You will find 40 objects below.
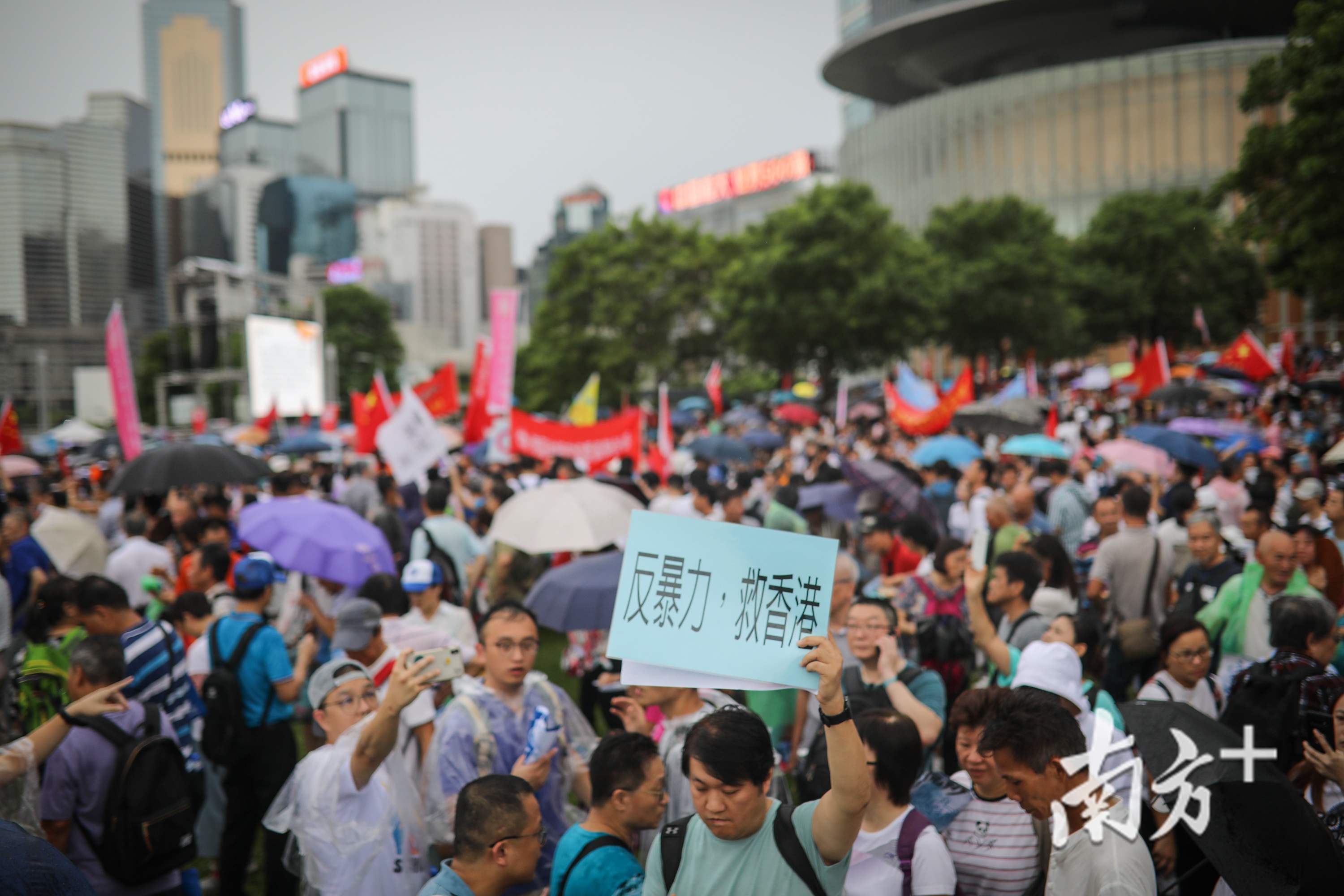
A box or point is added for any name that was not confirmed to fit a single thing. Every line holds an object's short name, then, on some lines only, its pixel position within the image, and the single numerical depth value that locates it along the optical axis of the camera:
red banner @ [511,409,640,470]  11.16
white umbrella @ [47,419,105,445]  29.20
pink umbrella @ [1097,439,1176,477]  11.20
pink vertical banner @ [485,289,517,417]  13.88
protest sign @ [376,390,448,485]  9.35
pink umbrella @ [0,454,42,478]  17.56
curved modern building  55.19
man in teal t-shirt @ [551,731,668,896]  3.12
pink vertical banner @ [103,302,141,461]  10.27
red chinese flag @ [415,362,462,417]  14.05
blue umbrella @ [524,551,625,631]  5.89
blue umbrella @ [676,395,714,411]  31.38
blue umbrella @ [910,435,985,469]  12.48
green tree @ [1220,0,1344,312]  15.60
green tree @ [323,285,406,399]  67.44
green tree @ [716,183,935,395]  36.34
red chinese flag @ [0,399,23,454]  14.35
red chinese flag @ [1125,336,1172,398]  18.06
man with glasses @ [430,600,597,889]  4.00
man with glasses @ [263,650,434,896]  3.76
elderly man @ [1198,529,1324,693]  5.66
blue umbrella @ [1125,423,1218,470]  11.09
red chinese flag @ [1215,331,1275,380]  20.28
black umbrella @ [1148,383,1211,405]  15.91
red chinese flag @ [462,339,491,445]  13.87
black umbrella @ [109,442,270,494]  8.48
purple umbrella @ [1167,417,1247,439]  16.08
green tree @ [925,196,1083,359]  42.97
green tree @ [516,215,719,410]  43.41
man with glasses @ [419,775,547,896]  3.05
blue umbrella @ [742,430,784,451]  18.92
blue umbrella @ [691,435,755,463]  15.52
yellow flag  14.02
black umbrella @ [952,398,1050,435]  15.20
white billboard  34.91
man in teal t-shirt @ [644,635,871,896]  2.60
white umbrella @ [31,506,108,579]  8.62
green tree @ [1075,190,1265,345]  49.06
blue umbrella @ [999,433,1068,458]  12.64
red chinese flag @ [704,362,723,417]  23.64
